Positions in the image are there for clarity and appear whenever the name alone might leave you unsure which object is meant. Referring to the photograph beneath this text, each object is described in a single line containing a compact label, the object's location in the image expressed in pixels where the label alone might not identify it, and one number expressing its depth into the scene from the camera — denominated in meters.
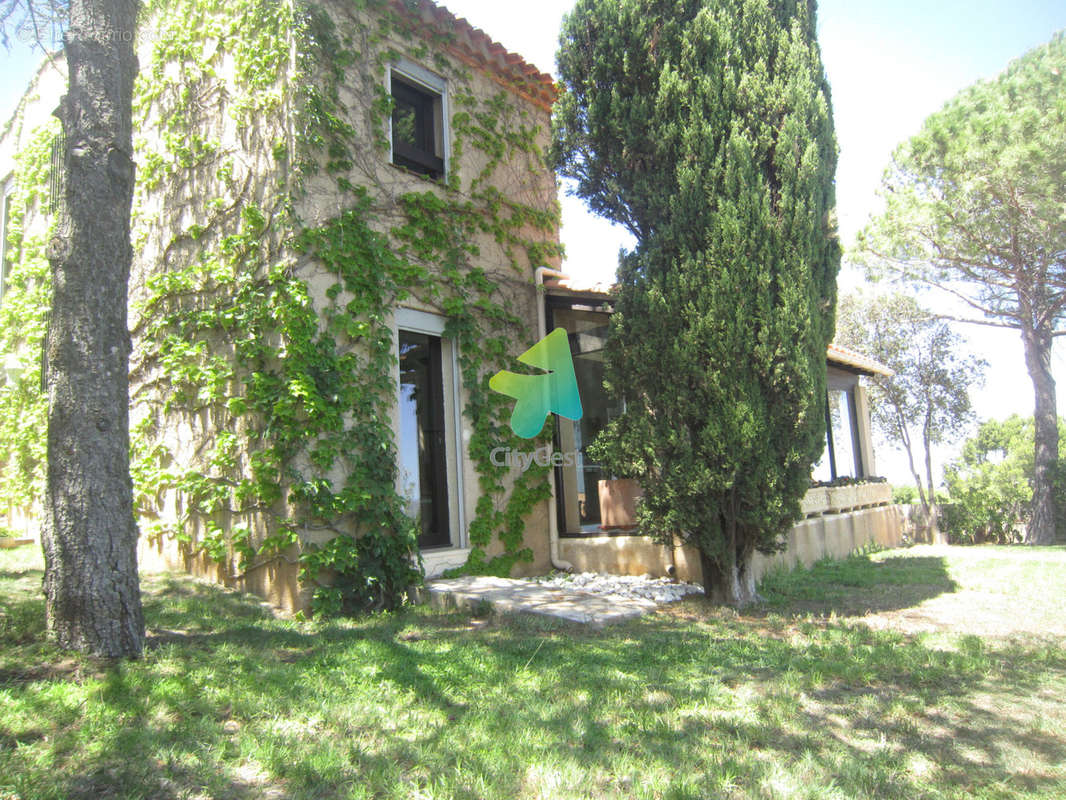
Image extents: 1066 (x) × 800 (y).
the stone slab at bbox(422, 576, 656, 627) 5.62
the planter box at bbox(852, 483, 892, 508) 12.30
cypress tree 6.23
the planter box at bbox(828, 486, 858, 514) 11.11
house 5.95
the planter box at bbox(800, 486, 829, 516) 10.02
